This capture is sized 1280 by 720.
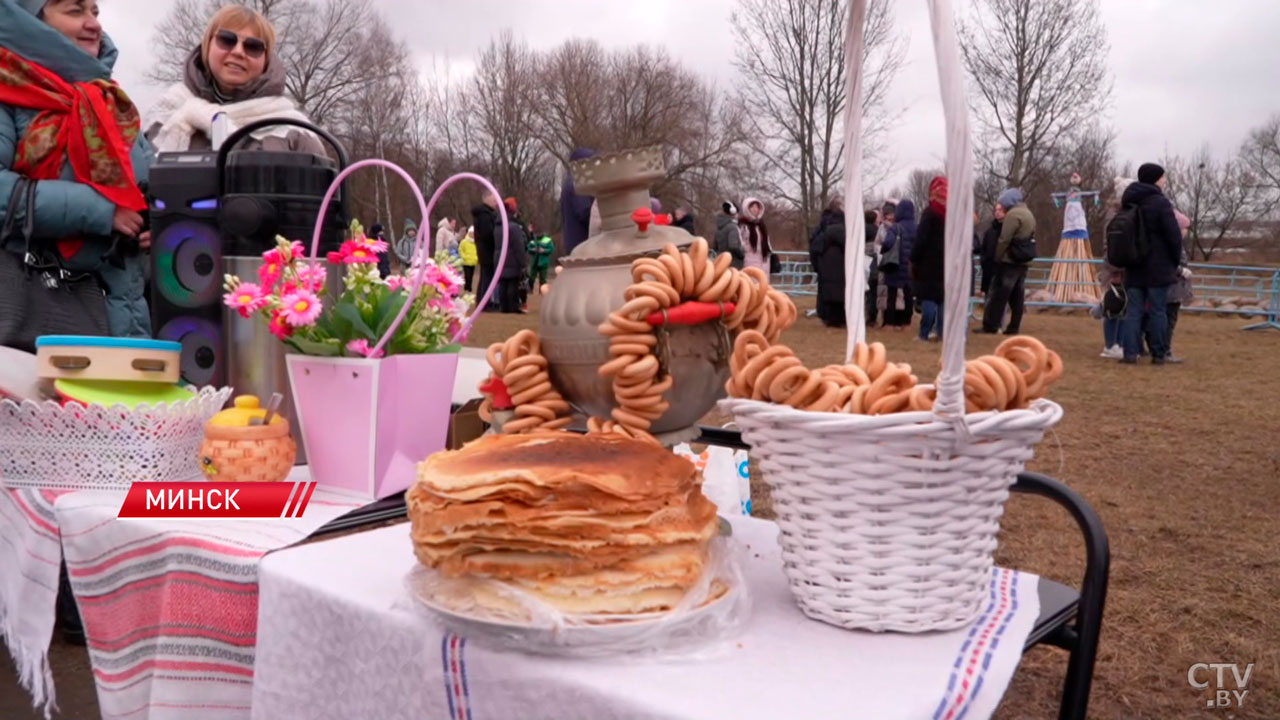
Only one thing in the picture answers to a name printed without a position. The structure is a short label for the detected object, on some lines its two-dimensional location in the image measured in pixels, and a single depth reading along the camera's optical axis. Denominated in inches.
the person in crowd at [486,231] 450.9
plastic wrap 29.3
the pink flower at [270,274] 54.8
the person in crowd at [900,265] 399.2
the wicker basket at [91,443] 53.1
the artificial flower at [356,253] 55.9
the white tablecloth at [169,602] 43.7
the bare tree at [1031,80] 907.4
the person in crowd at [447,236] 549.3
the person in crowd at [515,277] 469.1
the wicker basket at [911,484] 28.8
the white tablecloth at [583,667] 27.4
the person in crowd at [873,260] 430.3
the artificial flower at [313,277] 54.6
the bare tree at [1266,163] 1069.8
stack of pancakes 29.9
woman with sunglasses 88.7
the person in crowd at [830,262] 392.5
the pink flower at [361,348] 51.2
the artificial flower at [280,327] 52.3
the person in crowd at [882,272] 424.0
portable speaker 65.8
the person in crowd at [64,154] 84.4
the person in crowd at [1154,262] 285.4
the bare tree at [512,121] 1078.4
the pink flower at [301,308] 51.9
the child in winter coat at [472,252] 478.6
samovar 41.0
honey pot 52.1
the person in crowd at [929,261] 335.0
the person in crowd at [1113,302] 312.8
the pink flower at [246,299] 54.6
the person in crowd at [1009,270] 367.6
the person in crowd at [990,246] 386.6
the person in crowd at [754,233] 418.9
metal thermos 61.1
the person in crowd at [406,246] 593.3
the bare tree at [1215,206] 1090.7
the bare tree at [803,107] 936.3
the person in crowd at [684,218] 376.5
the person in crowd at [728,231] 400.2
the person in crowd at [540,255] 639.1
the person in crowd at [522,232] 432.7
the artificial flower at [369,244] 57.2
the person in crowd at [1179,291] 308.8
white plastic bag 69.1
